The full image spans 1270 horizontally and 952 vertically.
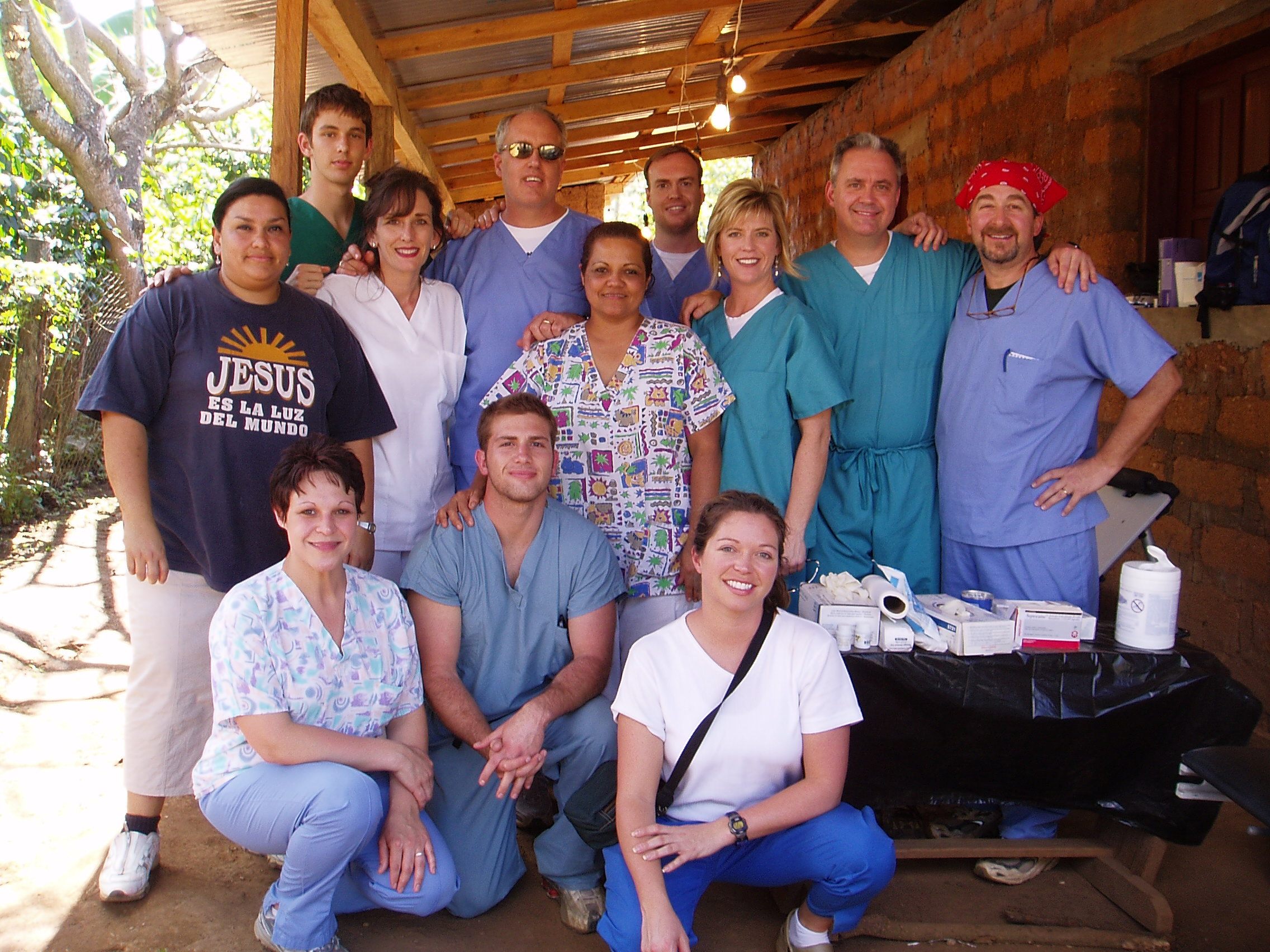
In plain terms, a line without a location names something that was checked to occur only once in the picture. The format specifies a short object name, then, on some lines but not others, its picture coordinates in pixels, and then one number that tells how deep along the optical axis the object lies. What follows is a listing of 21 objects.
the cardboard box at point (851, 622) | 2.44
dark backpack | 3.29
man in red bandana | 2.62
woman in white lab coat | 2.83
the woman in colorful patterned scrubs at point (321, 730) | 2.19
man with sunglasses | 3.01
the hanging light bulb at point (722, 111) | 5.68
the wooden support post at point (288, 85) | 3.26
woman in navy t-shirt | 2.40
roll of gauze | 2.45
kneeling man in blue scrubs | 2.50
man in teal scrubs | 2.83
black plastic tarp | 2.41
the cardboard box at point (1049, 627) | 2.44
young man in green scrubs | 2.99
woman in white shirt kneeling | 2.13
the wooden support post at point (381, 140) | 4.73
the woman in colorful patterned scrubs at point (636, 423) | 2.72
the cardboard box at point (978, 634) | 2.40
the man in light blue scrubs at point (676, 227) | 3.40
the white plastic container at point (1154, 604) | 2.44
